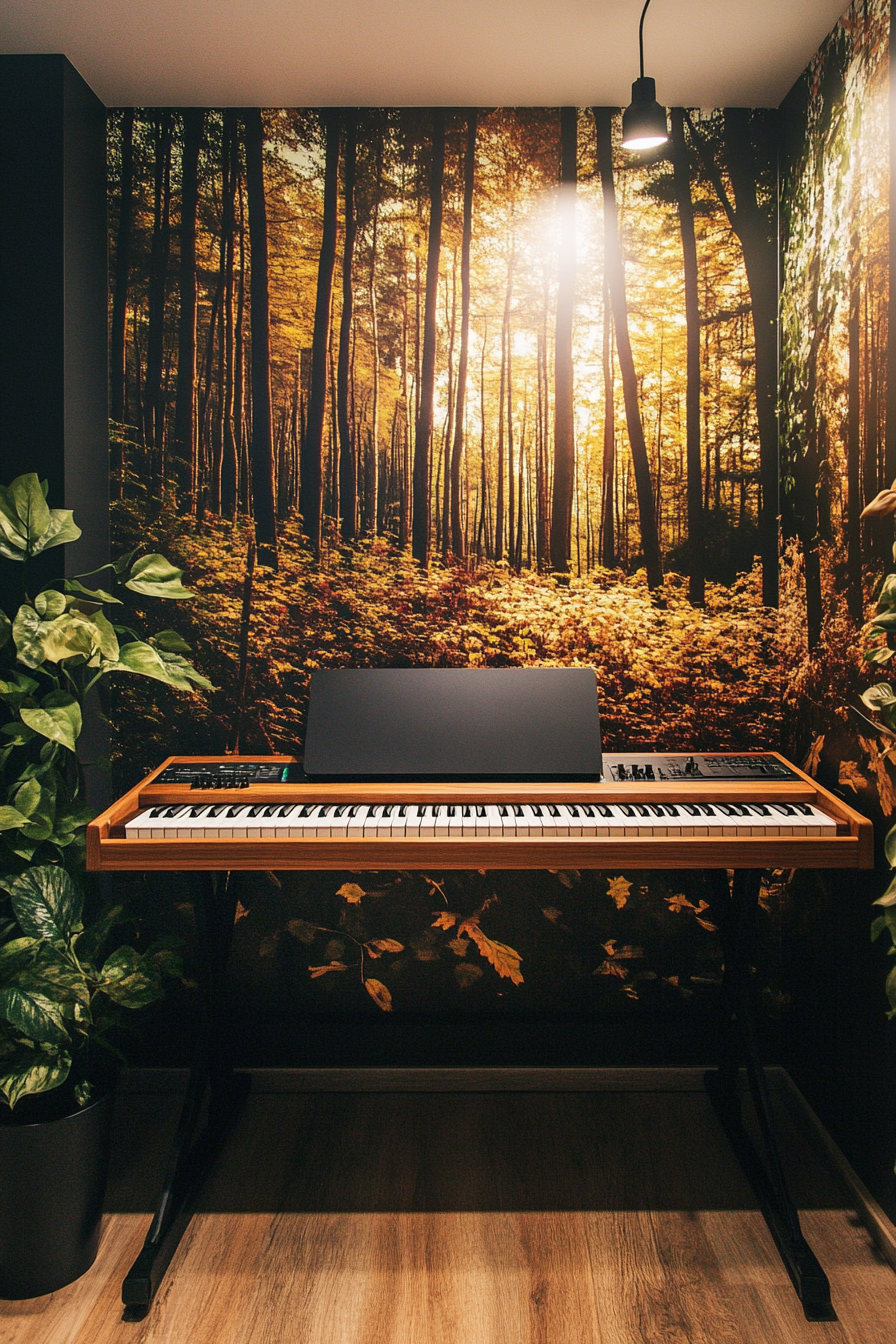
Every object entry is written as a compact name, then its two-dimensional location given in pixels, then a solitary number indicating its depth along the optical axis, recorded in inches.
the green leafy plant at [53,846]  67.7
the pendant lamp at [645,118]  77.9
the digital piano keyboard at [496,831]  72.2
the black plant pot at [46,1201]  67.8
